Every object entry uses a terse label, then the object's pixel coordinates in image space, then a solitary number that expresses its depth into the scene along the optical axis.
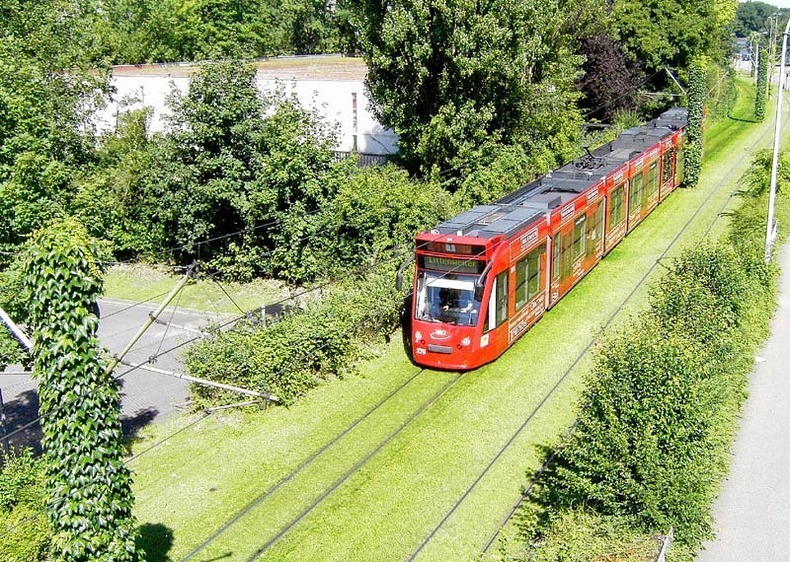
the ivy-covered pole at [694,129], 39.45
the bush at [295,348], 20.03
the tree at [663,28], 52.69
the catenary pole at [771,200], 27.81
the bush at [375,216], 28.19
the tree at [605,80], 47.91
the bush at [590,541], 12.06
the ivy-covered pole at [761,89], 66.38
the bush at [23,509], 13.77
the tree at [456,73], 30.31
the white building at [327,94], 40.28
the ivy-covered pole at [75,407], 10.49
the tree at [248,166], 29.67
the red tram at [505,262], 19.61
